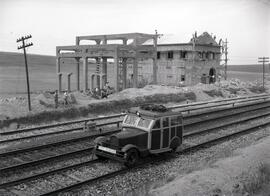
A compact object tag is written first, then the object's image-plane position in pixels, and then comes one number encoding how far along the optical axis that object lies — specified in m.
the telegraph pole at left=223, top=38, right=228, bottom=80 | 52.37
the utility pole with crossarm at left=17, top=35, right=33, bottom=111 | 20.48
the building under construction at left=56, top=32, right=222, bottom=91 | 33.44
